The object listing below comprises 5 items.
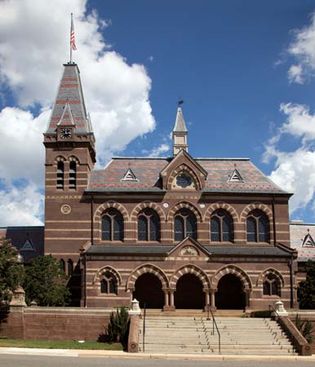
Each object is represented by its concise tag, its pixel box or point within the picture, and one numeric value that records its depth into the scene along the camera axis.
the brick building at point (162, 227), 52.16
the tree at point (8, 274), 41.53
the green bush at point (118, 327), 39.50
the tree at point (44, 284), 47.91
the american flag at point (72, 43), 63.03
